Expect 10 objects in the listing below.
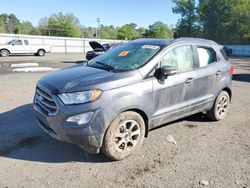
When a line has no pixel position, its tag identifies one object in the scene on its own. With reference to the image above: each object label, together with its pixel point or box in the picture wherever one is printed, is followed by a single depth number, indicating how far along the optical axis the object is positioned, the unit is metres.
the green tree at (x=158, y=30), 62.55
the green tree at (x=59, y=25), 56.17
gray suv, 2.56
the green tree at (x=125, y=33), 62.59
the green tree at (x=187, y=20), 51.58
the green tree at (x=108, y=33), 77.01
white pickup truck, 17.45
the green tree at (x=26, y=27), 64.70
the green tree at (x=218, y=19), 45.69
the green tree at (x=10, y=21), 72.56
